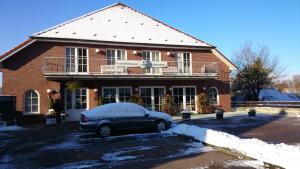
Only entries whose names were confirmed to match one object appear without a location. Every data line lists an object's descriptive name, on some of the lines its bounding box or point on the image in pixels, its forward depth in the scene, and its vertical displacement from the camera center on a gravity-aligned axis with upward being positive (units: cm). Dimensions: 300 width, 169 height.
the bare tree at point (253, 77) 2509 +191
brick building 1560 +230
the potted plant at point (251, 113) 1570 -136
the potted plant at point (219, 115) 1469 -137
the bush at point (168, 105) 1768 -83
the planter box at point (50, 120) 1515 -162
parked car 1012 -112
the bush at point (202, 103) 1870 -74
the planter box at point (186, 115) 1446 -133
